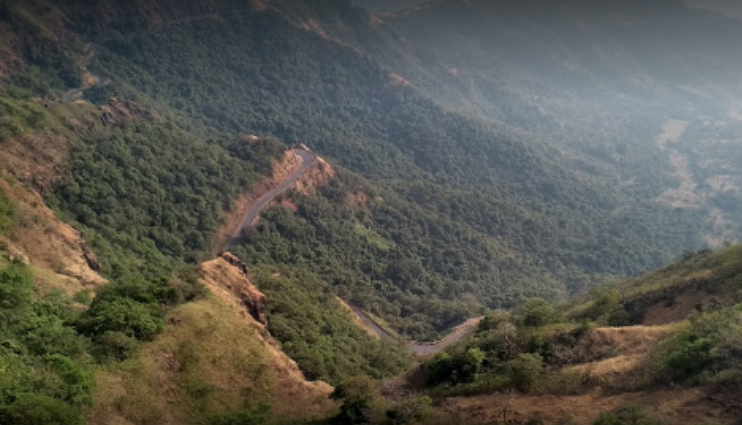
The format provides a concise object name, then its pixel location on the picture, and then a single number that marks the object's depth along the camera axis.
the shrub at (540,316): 47.68
